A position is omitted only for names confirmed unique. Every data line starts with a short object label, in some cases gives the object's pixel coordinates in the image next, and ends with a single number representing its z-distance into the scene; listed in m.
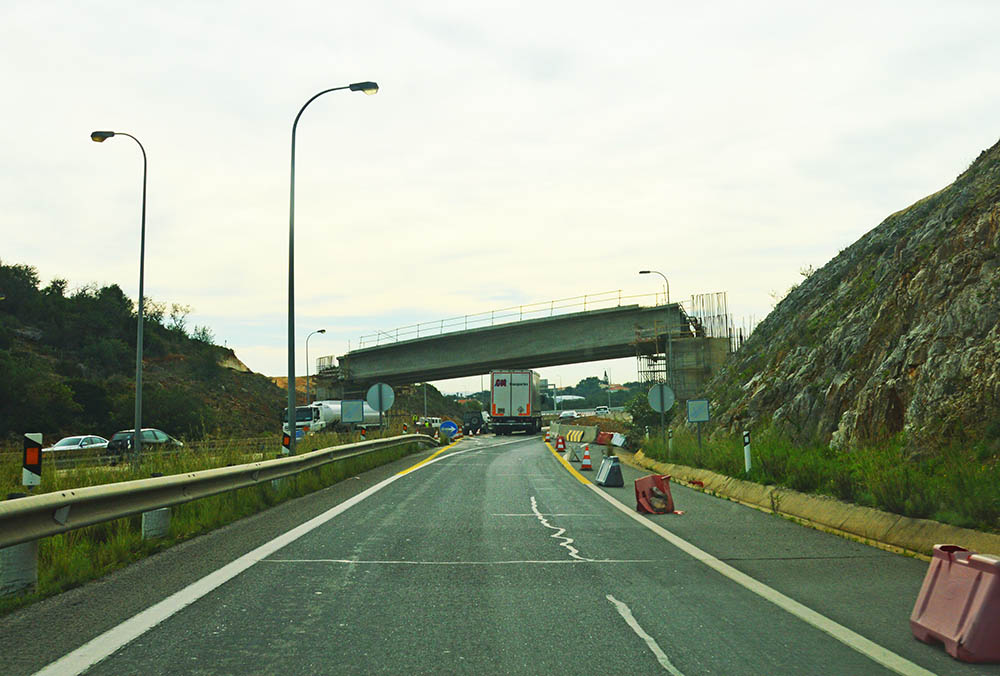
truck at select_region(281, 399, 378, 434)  54.99
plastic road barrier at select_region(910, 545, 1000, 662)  4.77
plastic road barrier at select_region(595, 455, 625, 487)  17.92
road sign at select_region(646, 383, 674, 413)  25.64
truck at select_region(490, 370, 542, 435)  57.81
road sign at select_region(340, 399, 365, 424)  27.92
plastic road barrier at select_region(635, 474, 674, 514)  12.66
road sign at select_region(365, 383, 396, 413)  28.72
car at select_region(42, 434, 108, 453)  36.41
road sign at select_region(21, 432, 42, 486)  9.71
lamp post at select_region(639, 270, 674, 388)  51.03
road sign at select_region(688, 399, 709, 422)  20.66
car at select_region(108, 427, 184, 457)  35.41
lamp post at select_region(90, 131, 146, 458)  25.87
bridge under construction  51.16
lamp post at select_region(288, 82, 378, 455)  19.50
